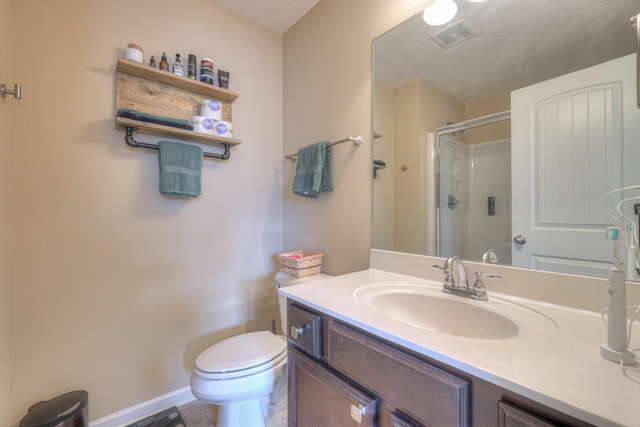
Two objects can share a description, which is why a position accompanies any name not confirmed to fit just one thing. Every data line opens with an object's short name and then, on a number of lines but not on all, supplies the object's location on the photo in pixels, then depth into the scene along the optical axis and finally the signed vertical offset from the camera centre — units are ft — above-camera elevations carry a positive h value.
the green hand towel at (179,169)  4.49 +0.83
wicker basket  4.79 -0.93
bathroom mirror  2.42 +0.97
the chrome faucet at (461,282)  2.79 -0.79
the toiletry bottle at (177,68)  4.65 +2.68
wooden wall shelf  4.33 +2.19
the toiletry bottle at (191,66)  4.89 +2.84
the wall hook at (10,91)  3.30 +1.62
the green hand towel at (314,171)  4.83 +0.84
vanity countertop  1.25 -0.92
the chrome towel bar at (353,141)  4.51 +1.33
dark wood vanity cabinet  1.52 -1.30
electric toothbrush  1.56 -0.65
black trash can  3.45 -2.75
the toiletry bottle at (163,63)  4.57 +2.71
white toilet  3.61 -2.36
